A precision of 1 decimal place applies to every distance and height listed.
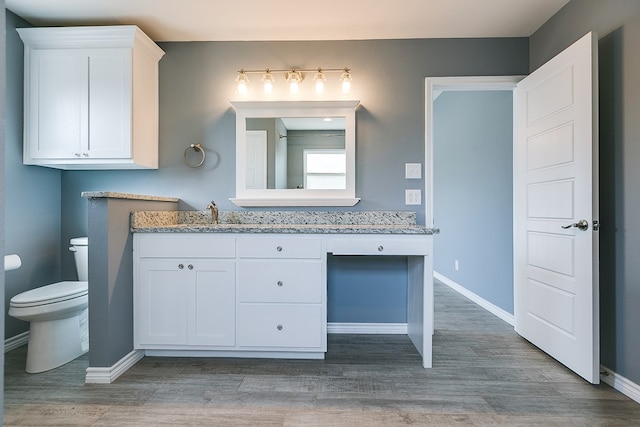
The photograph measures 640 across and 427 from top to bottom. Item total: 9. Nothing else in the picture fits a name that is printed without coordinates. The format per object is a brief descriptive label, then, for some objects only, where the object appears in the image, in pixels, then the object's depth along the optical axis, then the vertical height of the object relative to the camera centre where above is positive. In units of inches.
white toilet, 73.5 -24.7
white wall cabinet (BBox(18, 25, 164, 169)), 90.4 +31.6
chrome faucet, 99.0 +1.3
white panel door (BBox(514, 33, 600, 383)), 70.6 +1.7
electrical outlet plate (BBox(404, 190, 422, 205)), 101.0 +5.5
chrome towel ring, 103.1 +17.8
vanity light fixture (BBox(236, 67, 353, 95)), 98.7 +40.9
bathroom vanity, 79.8 -16.2
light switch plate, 100.8 +13.4
